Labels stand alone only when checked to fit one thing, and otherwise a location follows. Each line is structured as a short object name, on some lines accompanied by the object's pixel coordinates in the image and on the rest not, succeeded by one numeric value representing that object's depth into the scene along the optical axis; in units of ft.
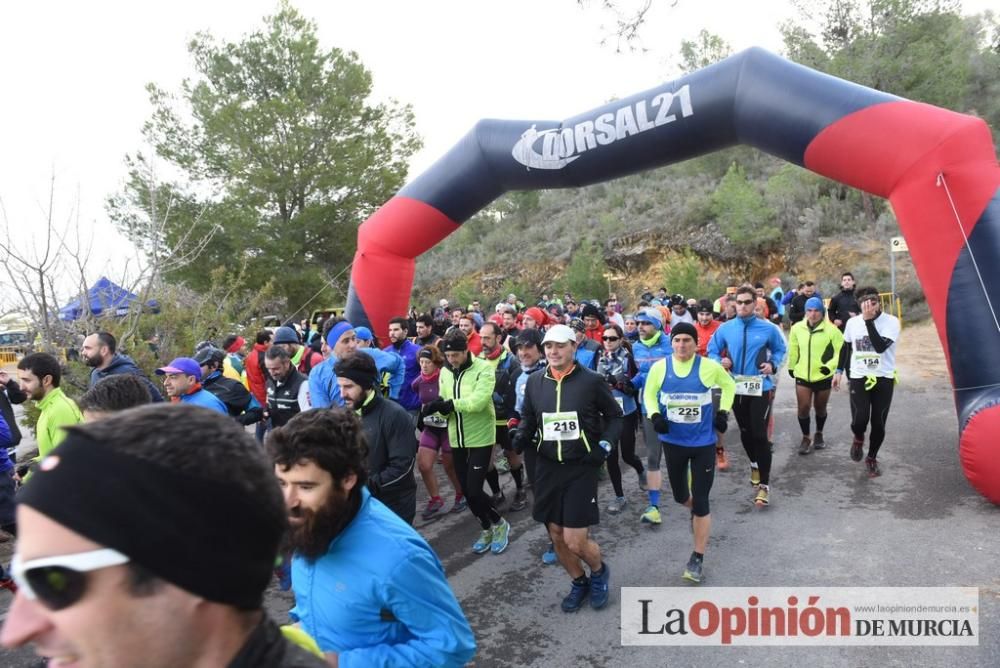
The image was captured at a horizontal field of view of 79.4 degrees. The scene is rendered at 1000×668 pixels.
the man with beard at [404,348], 22.17
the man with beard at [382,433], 11.27
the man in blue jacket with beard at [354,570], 5.42
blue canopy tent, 25.11
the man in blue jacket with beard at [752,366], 17.63
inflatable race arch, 16.17
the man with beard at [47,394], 13.44
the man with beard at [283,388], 16.79
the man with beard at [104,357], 15.72
